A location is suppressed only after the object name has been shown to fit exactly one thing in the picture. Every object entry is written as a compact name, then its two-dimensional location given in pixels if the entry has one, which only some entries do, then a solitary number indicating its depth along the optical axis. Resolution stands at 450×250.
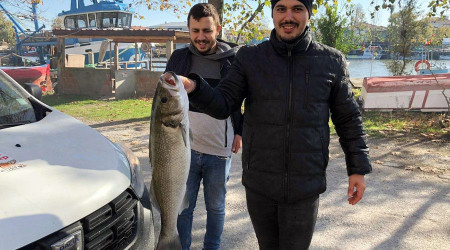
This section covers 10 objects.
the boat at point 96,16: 25.00
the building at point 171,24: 46.77
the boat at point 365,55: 22.97
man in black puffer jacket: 2.23
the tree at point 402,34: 13.62
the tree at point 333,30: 14.30
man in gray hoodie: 2.99
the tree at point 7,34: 43.00
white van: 1.96
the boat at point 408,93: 9.95
